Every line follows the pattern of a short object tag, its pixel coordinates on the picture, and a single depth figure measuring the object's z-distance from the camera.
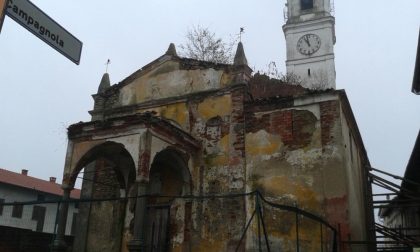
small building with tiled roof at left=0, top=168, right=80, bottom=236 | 28.69
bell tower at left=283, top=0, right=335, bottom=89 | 41.84
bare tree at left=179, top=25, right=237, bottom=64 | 26.80
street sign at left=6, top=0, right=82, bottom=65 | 4.84
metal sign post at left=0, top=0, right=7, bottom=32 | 4.26
